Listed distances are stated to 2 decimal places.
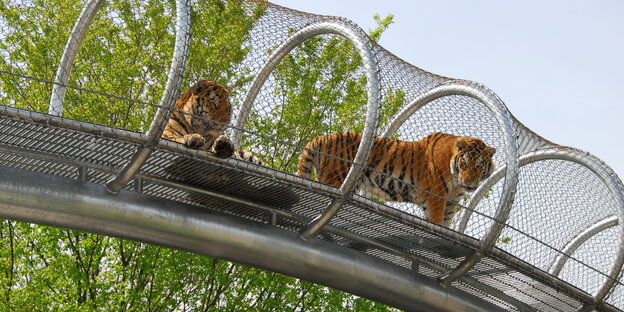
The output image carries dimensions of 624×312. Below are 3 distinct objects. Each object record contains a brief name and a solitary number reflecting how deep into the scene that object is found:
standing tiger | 16.09
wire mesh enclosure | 12.99
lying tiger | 14.52
